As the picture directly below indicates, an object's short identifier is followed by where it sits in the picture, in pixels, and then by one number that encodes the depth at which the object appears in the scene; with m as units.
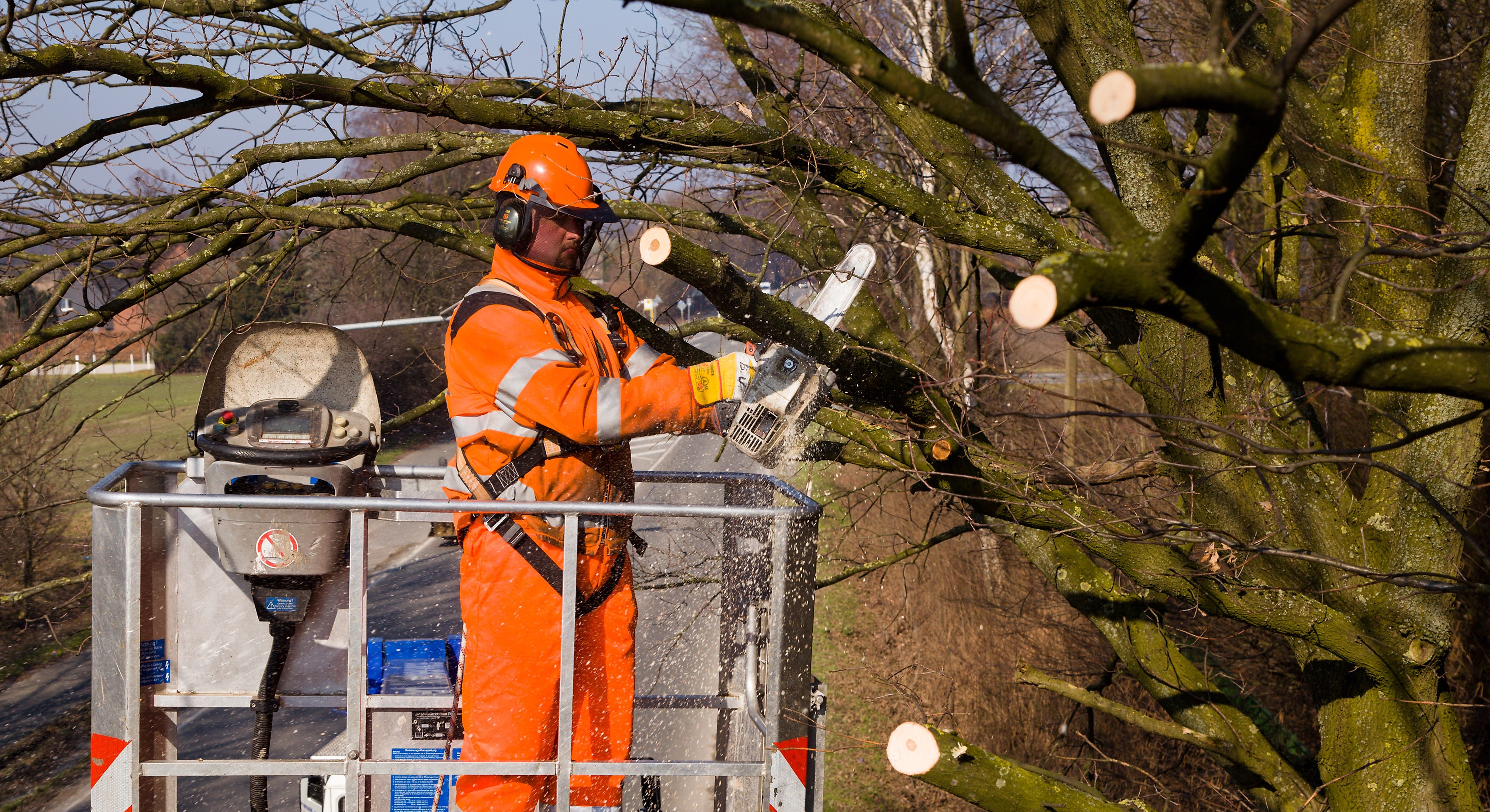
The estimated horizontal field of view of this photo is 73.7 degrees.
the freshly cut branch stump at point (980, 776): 3.18
